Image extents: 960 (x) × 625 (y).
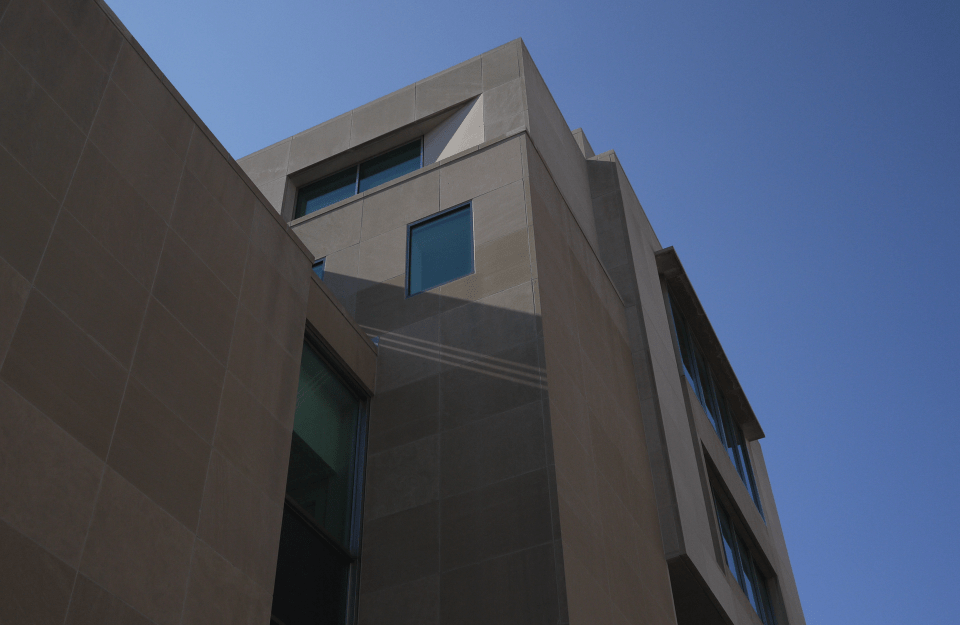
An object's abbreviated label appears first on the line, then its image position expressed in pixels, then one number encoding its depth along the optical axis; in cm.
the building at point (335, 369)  920
